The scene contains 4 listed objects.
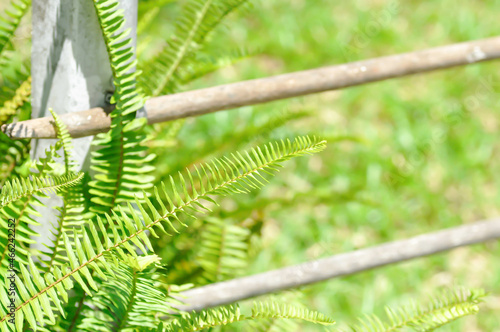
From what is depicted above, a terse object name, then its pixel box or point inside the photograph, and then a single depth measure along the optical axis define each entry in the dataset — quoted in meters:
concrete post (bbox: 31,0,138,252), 2.04
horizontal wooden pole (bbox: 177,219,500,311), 2.20
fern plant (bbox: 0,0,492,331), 1.97
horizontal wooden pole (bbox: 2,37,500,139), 2.04
